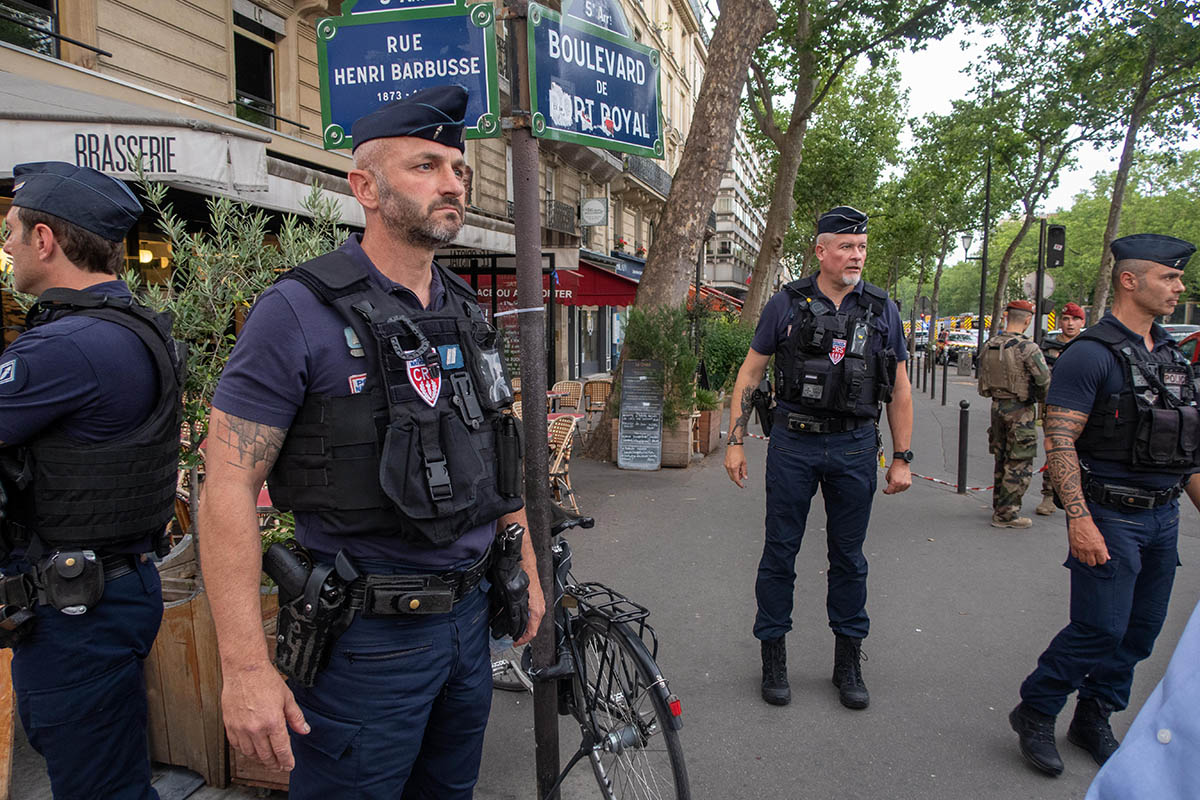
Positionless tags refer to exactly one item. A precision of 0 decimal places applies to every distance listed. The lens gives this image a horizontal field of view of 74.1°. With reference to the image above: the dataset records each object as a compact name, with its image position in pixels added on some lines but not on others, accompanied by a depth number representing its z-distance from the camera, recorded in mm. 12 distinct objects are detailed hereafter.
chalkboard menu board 9516
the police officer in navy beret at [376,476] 1574
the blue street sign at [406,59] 2682
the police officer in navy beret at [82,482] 2020
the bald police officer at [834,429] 3676
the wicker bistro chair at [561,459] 7049
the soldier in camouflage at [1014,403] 6824
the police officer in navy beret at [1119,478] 3082
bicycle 2561
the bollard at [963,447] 8141
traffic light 13438
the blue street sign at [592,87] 2693
